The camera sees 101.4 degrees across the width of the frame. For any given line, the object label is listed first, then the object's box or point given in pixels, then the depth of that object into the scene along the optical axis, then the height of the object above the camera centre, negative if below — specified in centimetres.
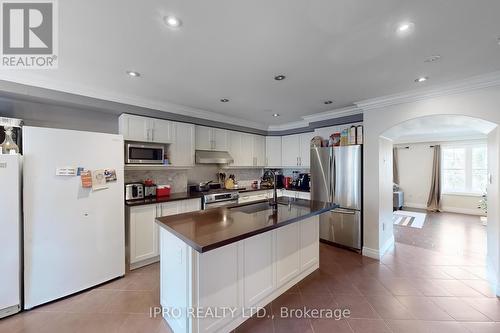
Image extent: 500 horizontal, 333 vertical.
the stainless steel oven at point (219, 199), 365 -62
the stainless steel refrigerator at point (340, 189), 346 -43
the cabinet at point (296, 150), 476 +38
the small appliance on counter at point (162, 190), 348 -43
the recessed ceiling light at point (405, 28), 152 +105
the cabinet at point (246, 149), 463 +40
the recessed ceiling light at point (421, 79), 243 +105
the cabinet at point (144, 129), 311 +59
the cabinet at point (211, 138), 404 +56
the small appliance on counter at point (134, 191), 310 -40
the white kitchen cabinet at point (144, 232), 290 -98
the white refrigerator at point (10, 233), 195 -65
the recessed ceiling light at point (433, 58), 197 +105
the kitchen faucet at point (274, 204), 250 -51
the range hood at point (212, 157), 397 +17
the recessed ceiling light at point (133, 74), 229 +104
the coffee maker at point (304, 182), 483 -39
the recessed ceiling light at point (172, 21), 146 +105
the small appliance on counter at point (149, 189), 336 -39
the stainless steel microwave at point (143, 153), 309 +19
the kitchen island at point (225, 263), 159 -91
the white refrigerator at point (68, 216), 210 -58
